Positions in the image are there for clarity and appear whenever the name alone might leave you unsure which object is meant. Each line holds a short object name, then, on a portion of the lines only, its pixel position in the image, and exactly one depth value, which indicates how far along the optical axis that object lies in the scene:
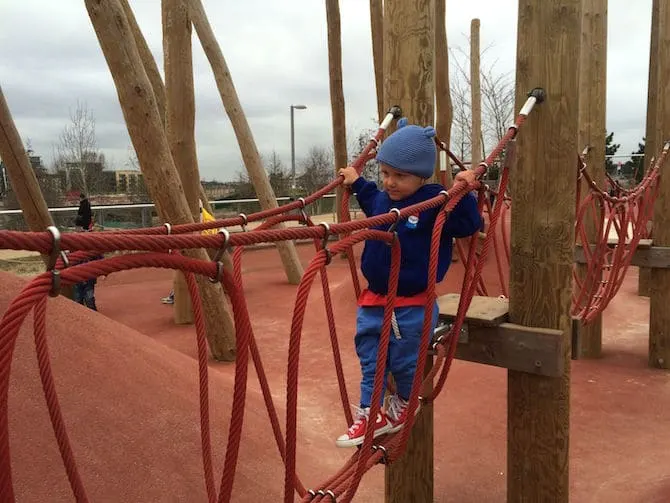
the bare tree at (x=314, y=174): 19.98
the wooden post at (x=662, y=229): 4.72
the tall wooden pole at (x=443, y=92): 7.76
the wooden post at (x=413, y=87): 2.46
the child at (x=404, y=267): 2.05
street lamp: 16.36
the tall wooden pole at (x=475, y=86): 10.62
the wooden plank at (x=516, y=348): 2.27
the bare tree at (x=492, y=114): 16.69
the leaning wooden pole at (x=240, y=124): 7.74
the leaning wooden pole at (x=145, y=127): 4.25
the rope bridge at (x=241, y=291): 0.93
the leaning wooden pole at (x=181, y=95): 5.51
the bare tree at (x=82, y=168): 17.08
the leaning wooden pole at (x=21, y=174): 5.31
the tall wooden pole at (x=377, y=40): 7.94
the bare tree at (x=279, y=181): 18.79
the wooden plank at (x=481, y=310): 2.38
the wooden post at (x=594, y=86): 4.62
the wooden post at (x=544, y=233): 2.19
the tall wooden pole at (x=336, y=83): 8.91
